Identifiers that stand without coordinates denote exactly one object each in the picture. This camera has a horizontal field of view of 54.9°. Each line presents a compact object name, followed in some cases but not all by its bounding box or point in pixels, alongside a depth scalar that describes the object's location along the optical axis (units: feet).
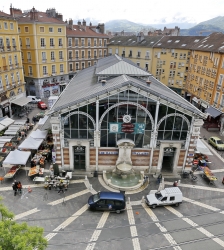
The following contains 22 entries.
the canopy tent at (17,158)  86.12
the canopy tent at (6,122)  118.42
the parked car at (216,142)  117.25
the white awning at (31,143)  98.00
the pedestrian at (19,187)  76.95
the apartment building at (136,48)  218.59
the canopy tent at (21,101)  147.54
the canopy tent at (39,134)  106.54
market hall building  79.41
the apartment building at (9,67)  132.36
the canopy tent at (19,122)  125.46
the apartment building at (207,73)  142.41
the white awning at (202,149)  100.07
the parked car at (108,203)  69.41
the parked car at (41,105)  165.30
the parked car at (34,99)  175.90
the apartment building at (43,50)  165.99
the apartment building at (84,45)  201.98
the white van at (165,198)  72.84
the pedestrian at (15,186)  76.59
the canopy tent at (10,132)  114.39
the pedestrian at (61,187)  79.61
